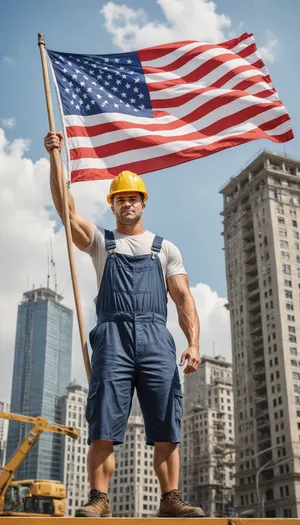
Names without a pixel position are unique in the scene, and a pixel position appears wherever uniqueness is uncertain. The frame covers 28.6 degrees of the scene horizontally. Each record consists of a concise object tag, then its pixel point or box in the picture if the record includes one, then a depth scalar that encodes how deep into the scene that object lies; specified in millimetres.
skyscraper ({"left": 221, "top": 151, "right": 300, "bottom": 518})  75562
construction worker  4273
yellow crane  26391
